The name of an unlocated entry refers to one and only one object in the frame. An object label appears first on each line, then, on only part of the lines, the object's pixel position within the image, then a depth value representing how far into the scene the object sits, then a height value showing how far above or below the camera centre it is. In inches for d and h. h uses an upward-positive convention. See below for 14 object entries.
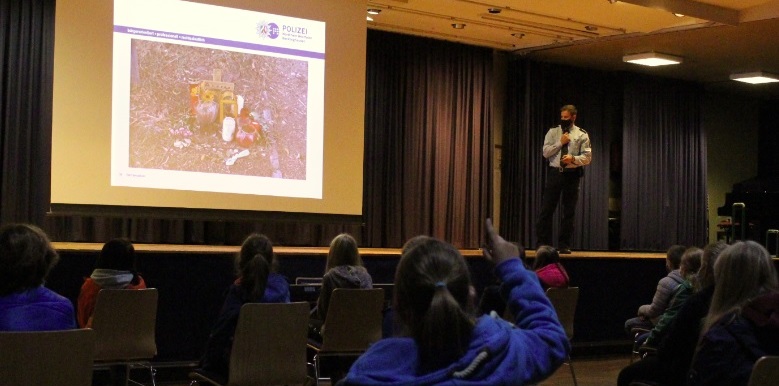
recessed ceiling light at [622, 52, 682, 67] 418.3 +70.5
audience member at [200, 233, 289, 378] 159.3 -17.1
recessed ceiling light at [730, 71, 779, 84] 463.5 +69.2
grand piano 468.8 -1.4
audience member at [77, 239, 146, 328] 187.6 -16.0
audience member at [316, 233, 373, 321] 198.7 -15.5
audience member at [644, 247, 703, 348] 182.4 -17.9
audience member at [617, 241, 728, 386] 138.0 -21.2
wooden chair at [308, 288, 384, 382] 193.2 -26.4
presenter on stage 345.5 +14.7
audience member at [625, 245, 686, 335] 225.3 -23.3
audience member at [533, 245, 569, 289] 249.4 -18.0
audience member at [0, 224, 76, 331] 116.0 -11.4
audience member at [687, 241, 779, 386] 111.2 -16.0
